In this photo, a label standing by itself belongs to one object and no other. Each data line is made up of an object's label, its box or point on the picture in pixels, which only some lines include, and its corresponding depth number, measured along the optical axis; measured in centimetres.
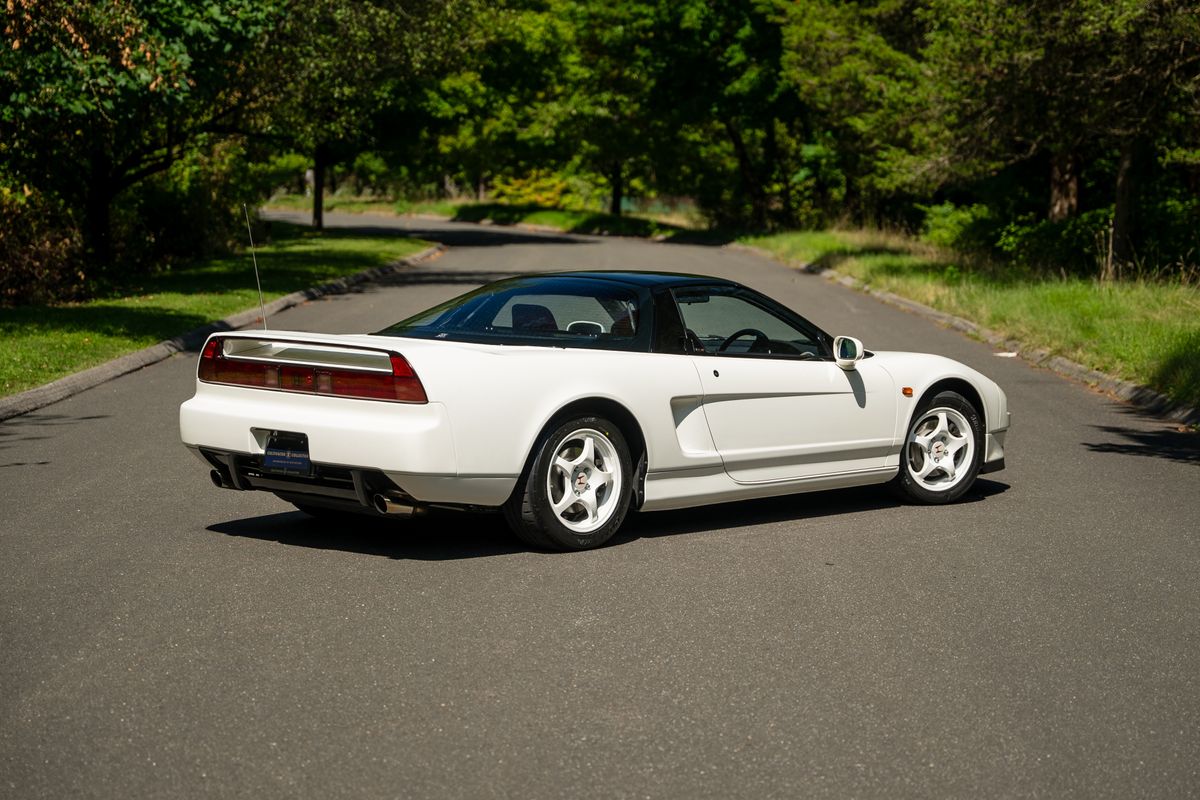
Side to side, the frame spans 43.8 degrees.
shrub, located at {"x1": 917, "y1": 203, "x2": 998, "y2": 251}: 3228
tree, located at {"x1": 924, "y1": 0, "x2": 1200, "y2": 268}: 2067
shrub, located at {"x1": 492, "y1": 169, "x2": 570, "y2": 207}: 8550
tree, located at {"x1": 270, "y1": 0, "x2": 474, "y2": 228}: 2552
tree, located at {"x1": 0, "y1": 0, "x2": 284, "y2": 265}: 1697
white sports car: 679
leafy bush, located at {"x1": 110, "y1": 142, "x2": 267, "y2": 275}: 2733
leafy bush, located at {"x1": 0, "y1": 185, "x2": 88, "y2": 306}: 2052
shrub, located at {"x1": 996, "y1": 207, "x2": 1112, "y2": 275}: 2684
